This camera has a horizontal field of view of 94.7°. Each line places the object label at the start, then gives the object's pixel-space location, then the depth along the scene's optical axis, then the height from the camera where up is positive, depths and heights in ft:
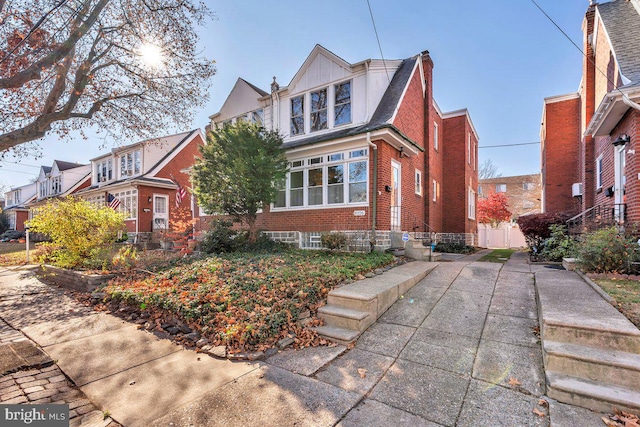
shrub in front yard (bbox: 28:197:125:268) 26.88 -1.19
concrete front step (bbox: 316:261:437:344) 14.40 -4.89
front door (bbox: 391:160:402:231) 33.76 +2.29
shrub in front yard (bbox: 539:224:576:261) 25.65 -2.83
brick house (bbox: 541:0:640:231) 22.80 +8.98
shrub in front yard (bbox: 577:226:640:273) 18.74 -2.28
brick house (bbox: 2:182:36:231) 122.63 +5.63
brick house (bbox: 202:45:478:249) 31.76 +8.18
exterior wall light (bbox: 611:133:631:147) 23.27 +6.22
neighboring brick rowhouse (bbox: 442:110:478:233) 51.93 +7.30
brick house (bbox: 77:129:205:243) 63.16 +7.66
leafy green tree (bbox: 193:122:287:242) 31.86 +5.00
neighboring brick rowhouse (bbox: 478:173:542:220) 127.54 +11.47
